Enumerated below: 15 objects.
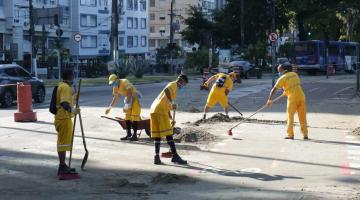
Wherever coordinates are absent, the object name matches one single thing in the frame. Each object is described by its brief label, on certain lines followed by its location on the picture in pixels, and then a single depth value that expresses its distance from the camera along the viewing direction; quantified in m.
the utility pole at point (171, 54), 61.74
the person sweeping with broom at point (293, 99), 13.58
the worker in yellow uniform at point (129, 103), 13.34
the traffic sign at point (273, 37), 30.49
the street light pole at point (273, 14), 27.69
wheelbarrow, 13.31
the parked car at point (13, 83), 23.56
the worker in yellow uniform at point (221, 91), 17.61
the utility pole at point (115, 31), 43.38
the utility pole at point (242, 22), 66.69
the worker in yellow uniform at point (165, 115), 10.36
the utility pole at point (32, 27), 45.52
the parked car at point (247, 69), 47.38
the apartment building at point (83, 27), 64.06
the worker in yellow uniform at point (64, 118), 9.34
